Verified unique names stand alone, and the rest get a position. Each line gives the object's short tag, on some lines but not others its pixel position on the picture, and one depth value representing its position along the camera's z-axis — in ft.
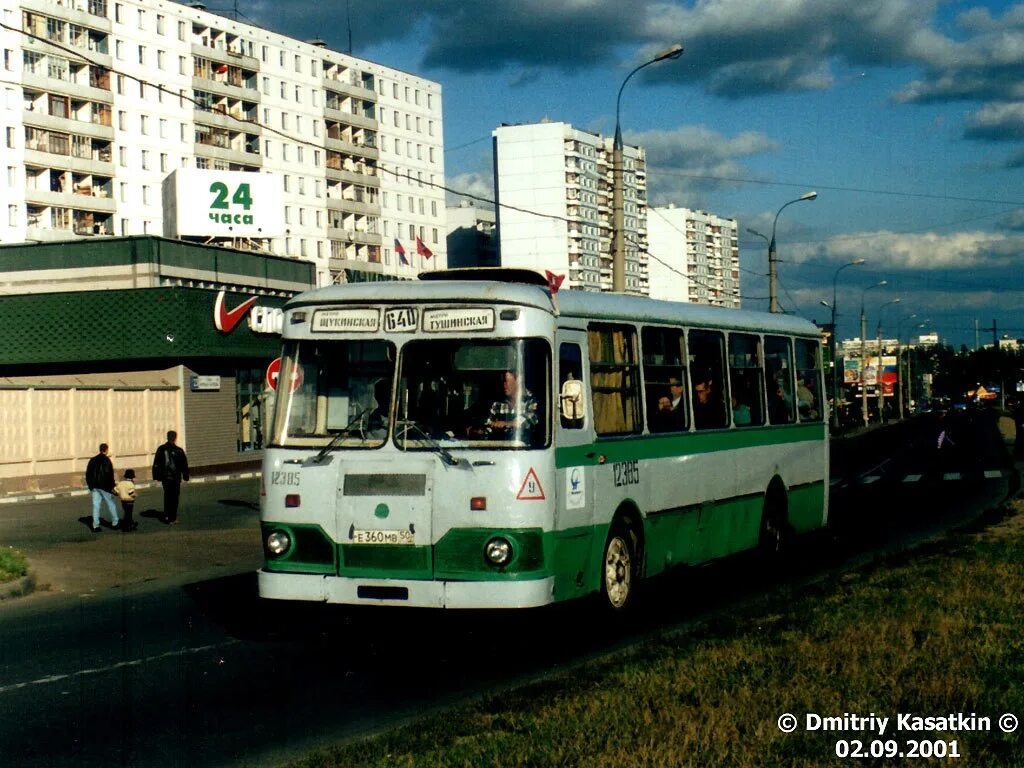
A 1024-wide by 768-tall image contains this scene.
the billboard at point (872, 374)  369.50
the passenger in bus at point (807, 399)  56.75
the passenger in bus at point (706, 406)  45.34
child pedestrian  78.43
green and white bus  33.30
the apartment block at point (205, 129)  299.38
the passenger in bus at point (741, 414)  48.80
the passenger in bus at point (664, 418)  41.70
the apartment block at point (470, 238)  541.75
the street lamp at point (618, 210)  91.09
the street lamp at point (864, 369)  319.47
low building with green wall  134.62
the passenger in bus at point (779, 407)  52.80
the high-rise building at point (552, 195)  517.14
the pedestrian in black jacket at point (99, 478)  78.69
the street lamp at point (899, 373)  416.01
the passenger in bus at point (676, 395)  43.34
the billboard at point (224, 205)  184.65
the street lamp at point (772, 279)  162.08
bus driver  33.88
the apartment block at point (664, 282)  653.71
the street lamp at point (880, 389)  363.76
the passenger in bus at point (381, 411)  34.65
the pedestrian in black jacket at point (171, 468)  82.69
